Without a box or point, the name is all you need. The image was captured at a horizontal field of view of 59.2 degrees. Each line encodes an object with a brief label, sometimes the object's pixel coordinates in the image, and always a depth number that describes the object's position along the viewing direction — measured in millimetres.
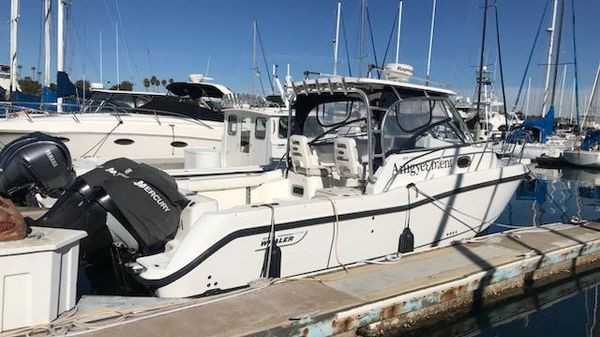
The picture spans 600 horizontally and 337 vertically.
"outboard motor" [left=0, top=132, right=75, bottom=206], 6797
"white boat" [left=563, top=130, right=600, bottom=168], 24391
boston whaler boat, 4668
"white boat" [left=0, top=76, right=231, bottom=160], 12148
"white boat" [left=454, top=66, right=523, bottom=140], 28441
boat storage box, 3332
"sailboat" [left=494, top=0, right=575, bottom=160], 26825
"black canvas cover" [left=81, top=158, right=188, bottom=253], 4629
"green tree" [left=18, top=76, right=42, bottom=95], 59503
